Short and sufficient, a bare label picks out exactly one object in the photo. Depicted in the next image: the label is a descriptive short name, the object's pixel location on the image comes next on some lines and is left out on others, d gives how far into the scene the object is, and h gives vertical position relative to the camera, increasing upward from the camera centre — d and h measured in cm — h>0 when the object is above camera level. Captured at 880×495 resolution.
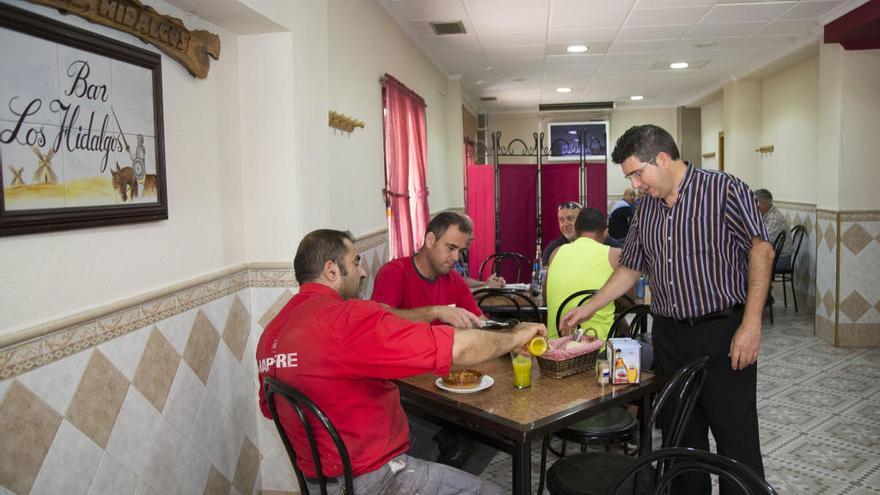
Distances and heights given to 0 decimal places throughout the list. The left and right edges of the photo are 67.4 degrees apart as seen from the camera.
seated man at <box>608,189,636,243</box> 645 -28
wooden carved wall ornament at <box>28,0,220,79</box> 179 +54
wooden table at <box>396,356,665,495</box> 181 -62
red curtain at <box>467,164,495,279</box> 714 -14
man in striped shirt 217 -30
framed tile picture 157 +20
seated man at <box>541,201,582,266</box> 468 -17
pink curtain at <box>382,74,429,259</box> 473 +23
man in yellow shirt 332 -40
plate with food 207 -60
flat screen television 1169 +103
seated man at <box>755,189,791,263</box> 700 -30
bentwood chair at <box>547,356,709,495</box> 194 -90
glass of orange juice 207 -56
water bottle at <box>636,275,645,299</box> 386 -56
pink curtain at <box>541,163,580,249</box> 709 +4
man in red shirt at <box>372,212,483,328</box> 289 -33
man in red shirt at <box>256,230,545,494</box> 166 -42
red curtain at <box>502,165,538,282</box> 702 -16
